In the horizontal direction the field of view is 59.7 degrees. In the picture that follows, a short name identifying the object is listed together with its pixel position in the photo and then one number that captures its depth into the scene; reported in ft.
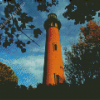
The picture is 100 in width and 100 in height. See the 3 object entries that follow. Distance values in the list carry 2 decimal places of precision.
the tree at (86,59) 35.70
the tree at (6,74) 76.52
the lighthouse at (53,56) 48.15
